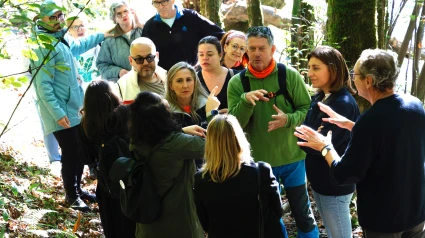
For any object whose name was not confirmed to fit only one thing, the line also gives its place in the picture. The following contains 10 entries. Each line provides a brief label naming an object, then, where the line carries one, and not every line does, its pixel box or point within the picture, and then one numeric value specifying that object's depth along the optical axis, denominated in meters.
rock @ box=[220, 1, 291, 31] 16.12
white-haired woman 5.99
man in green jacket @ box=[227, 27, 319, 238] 4.52
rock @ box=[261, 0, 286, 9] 20.97
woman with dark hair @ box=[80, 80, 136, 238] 4.06
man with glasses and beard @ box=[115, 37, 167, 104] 4.93
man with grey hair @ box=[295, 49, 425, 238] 3.04
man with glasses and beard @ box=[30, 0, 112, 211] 5.69
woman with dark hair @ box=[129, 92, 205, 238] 3.55
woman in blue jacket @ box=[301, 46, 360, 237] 4.09
